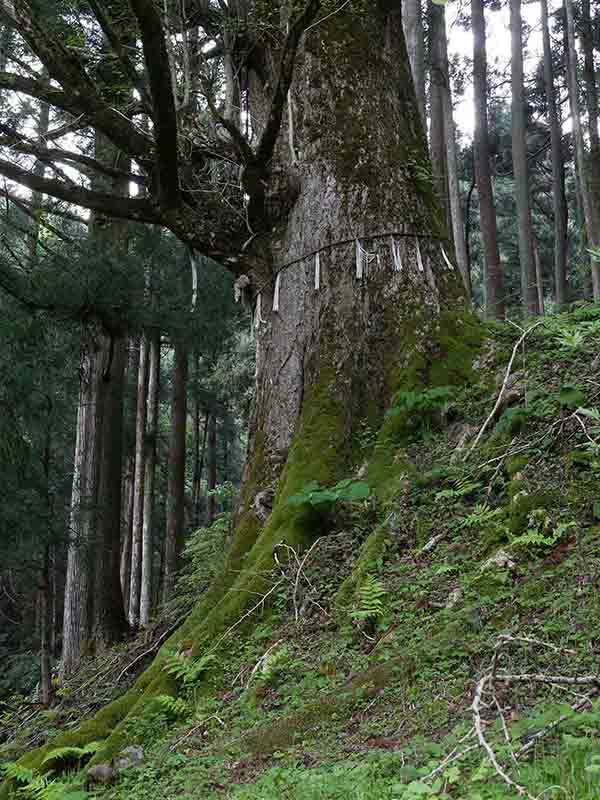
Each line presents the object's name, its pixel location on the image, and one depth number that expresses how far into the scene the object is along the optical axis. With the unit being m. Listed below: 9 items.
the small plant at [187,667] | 4.39
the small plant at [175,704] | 4.20
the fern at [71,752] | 4.16
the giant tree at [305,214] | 5.37
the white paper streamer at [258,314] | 6.47
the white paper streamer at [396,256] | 6.03
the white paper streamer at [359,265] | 6.00
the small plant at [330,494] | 4.76
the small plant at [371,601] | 4.01
